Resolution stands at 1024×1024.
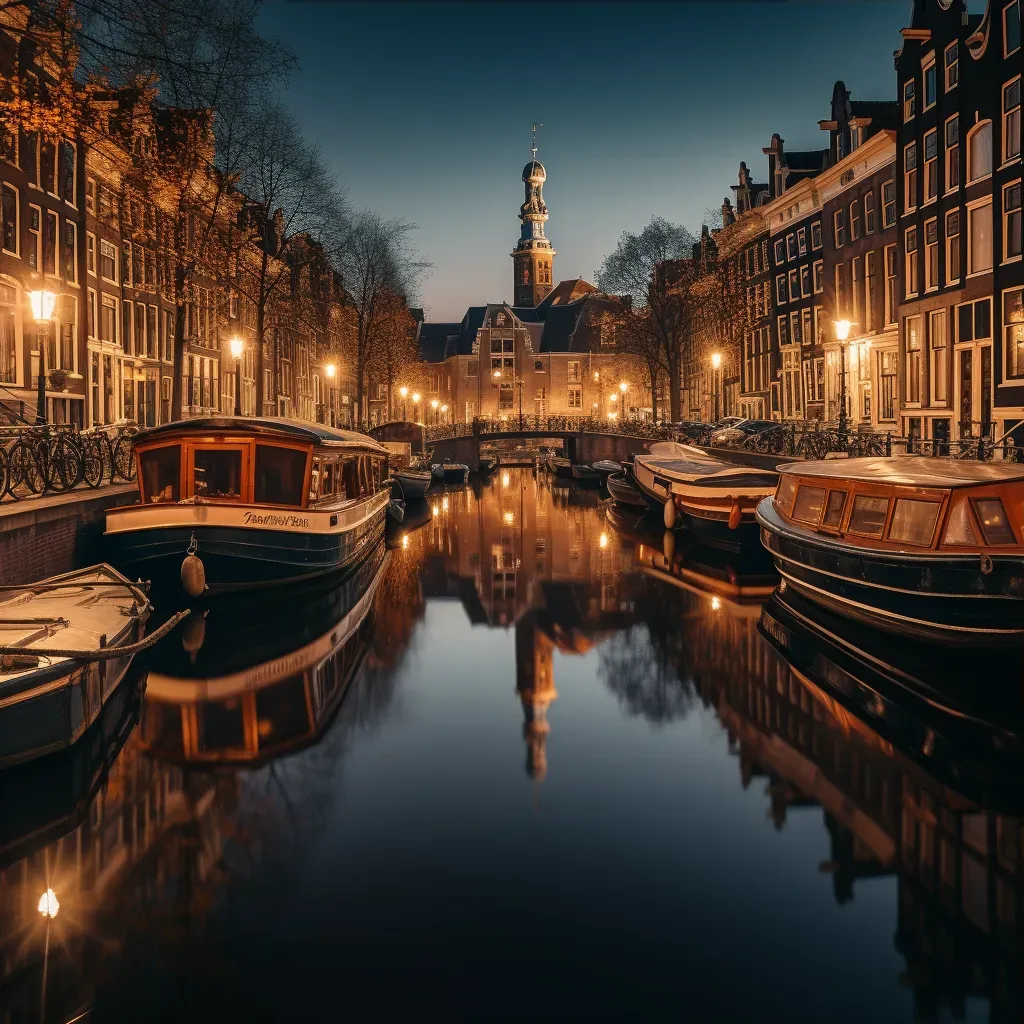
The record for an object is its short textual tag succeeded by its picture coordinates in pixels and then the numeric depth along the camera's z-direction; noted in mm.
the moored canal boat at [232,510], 18141
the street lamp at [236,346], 28159
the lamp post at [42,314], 17969
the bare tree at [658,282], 55812
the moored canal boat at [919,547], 13156
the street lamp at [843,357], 27003
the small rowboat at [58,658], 8812
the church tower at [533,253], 130625
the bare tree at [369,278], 53500
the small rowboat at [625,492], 40438
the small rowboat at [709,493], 26078
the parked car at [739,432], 43438
